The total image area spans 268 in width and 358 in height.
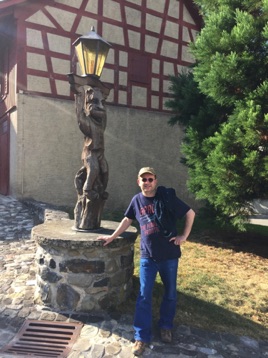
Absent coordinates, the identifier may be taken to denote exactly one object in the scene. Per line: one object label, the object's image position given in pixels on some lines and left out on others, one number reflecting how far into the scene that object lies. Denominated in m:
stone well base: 3.67
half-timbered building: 9.86
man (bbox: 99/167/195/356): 3.08
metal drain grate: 3.06
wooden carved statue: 3.94
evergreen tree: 5.51
